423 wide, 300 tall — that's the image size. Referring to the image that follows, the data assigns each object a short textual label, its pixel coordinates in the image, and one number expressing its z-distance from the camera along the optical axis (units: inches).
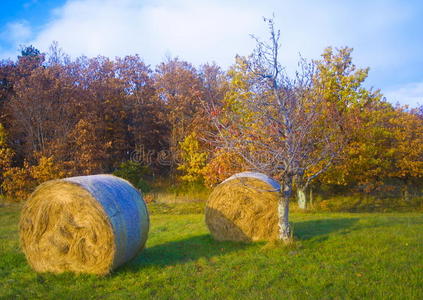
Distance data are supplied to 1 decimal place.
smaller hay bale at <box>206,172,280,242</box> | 394.0
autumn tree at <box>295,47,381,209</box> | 761.0
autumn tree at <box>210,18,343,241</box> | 348.2
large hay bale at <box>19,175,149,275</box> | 278.4
